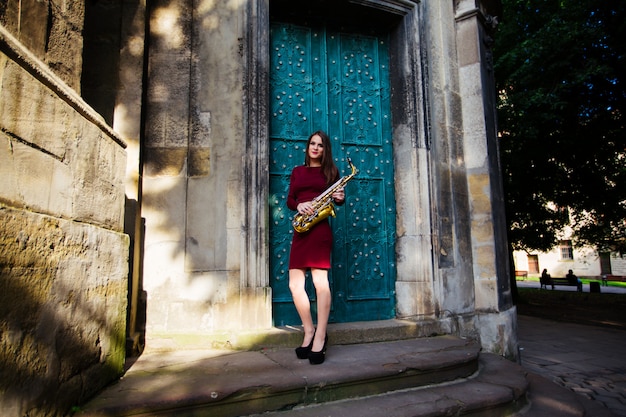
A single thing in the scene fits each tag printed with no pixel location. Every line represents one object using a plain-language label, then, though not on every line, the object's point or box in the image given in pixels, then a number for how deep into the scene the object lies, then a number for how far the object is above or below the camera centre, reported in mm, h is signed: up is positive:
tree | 8898 +3503
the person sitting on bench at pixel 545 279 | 21656 -1174
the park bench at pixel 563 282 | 19702 -1291
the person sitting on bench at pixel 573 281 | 19678 -1207
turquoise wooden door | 4438 +1325
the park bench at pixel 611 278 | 28141 -1540
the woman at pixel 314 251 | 3164 +94
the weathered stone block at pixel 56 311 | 1771 -221
